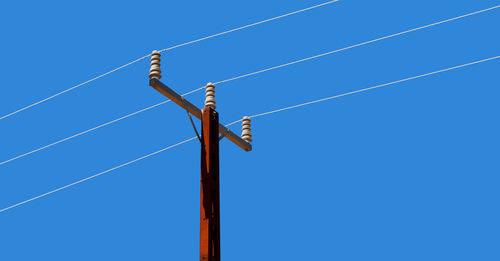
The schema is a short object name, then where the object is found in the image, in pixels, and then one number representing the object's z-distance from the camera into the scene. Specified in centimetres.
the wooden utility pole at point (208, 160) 1129
